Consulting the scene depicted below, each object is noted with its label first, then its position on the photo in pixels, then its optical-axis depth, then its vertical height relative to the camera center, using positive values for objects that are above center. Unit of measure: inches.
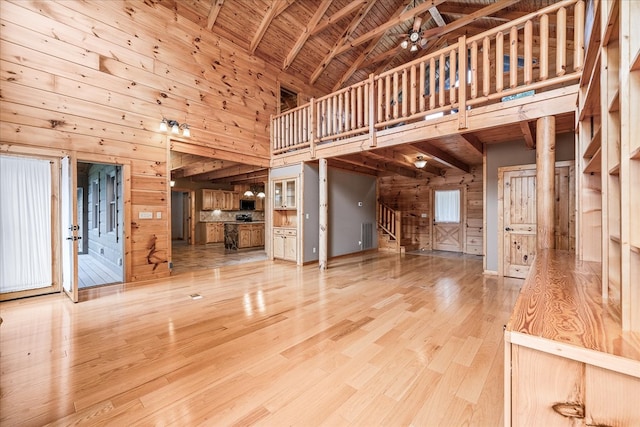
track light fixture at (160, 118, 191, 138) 189.0 +61.4
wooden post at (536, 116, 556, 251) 122.4 +12.6
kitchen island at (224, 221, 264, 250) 345.1 -31.2
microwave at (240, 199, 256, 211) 441.6 +10.3
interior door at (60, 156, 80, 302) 145.0 -8.6
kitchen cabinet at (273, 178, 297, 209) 251.9 +16.7
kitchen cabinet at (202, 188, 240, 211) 403.5 +17.5
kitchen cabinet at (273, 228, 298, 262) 250.1 -31.3
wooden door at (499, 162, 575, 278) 175.3 -3.1
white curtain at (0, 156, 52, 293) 144.9 -6.7
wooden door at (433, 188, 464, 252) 325.7 -11.2
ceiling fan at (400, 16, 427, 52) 201.3 +133.1
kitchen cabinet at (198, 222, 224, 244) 401.4 -31.7
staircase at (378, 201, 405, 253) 318.7 -22.6
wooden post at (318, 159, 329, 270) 221.1 -5.0
